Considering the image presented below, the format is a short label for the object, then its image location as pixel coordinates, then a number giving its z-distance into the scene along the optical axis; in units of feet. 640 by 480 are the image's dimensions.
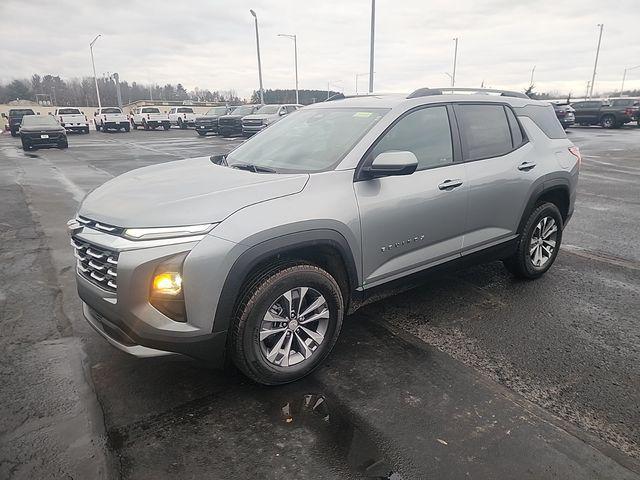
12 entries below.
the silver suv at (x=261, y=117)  80.28
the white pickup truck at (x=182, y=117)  121.70
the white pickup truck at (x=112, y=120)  106.11
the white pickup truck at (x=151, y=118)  115.75
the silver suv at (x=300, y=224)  8.38
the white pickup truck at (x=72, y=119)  100.73
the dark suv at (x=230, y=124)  90.53
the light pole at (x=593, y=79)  196.65
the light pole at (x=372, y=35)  67.77
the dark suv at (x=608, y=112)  95.71
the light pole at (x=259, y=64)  110.07
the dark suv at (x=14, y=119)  96.91
